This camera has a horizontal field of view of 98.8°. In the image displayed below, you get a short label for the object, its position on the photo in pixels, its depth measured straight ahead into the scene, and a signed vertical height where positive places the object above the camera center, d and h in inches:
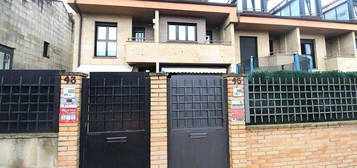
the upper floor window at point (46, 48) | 402.2 +126.5
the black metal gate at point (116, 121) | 117.4 -19.9
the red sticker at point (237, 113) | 127.5 -14.8
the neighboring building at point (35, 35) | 297.3 +147.5
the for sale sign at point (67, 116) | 113.9 -14.7
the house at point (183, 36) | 343.0 +153.1
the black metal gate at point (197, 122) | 124.7 -22.5
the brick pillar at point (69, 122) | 111.7 -19.1
